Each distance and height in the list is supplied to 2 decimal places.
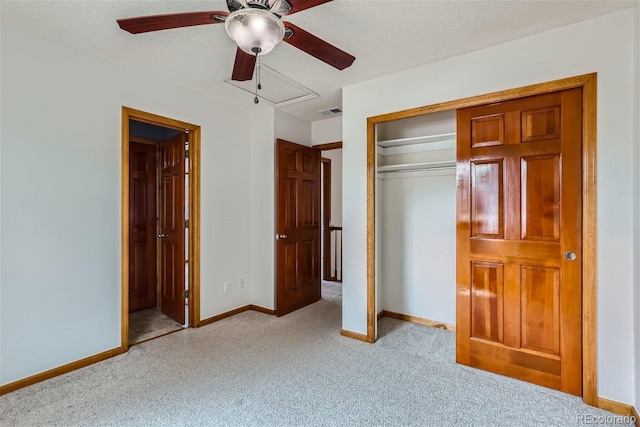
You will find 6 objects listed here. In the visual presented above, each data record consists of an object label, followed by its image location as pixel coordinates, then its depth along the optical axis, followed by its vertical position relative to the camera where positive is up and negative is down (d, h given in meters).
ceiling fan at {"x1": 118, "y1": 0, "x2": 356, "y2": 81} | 1.39 +0.89
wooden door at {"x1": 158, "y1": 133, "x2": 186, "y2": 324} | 3.37 -0.17
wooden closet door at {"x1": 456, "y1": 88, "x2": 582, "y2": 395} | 2.10 -0.21
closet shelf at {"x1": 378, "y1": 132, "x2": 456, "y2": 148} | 3.07 +0.71
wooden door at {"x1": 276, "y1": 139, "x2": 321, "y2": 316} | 3.69 -0.19
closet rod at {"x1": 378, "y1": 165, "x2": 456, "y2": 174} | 3.23 +0.44
